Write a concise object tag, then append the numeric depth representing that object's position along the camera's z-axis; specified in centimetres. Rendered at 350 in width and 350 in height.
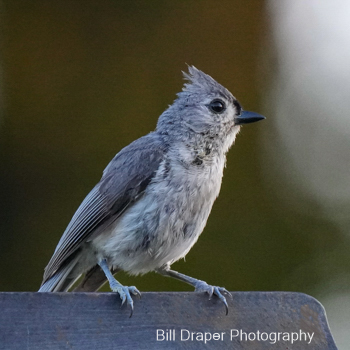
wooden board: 482
